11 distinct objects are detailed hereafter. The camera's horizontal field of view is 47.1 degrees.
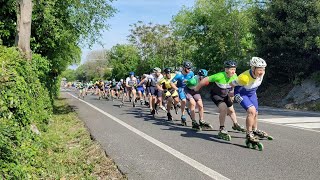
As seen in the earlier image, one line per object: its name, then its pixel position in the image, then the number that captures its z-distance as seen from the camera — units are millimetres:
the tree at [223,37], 34656
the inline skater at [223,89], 9078
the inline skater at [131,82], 20547
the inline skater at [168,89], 13015
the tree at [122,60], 79500
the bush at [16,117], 4016
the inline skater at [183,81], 11453
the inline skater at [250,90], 7789
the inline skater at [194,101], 10391
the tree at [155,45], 53000
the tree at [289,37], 22016
